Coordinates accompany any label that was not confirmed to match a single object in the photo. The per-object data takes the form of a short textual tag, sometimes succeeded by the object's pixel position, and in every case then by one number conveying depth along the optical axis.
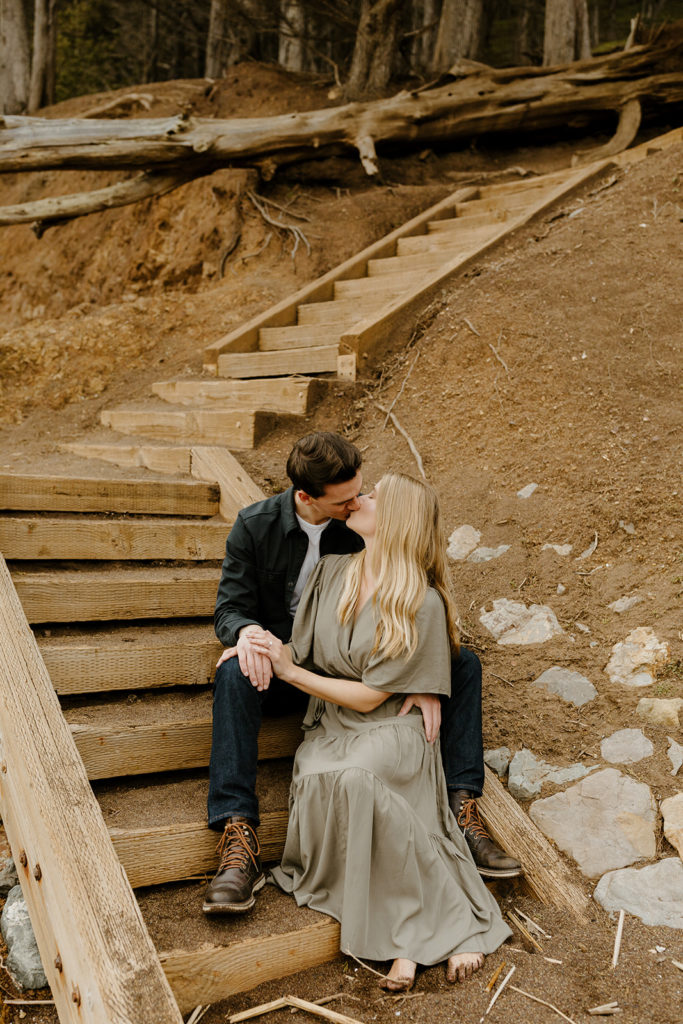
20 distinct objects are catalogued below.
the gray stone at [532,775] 3.04
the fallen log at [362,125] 7.90
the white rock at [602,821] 2.79
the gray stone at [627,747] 3.00
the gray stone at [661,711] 3.05
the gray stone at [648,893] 2.60
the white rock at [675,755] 2.93
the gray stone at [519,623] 3.58
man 2.66
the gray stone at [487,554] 4.00
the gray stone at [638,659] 3.23
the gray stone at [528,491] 4.23
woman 2.47
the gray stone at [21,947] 2.48
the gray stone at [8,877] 2.89
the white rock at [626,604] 3.50
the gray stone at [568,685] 3.28
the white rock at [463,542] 4.10
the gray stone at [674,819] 2.73
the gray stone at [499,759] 3.16
